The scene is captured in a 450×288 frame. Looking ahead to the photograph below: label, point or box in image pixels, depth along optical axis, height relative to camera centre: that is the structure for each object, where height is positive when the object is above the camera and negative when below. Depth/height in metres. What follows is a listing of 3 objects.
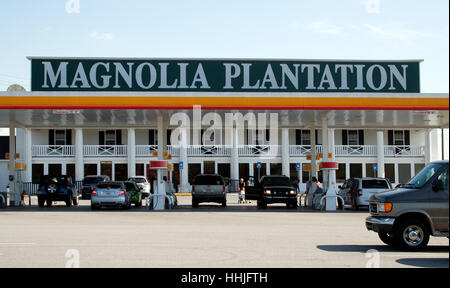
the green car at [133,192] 29.92 -1.26
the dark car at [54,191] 29.67 -1.14
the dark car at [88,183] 40.25 -1.06
